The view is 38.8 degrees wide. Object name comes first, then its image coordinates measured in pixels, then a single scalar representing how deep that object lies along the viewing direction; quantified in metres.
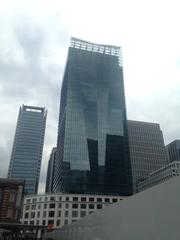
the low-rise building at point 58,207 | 98.44
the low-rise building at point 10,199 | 64.75
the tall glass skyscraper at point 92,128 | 119.25
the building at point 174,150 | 184.62
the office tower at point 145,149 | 161.25
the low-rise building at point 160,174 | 119.38
